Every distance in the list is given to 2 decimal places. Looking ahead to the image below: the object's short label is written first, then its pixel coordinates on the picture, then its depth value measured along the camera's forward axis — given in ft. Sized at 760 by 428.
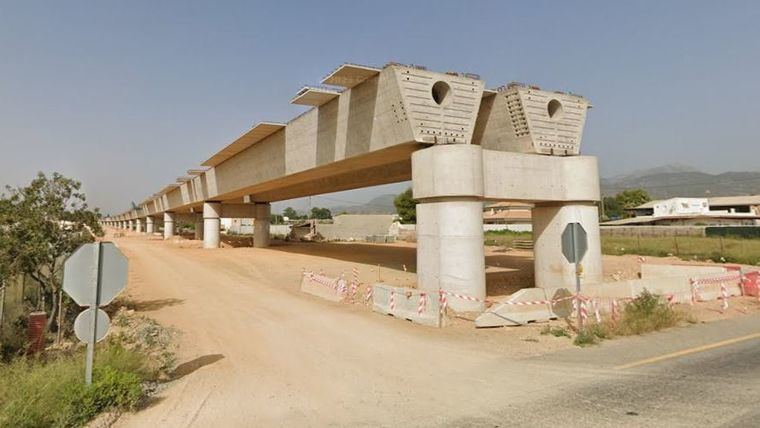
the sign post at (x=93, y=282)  18.63
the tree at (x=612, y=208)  390.77
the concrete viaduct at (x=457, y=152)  46.19
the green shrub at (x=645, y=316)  35.12
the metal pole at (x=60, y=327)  35.54
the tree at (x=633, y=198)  386.32
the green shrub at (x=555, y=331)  34.55
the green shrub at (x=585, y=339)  31.94
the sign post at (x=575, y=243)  32.07
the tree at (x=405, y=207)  298.35
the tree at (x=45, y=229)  37.81
